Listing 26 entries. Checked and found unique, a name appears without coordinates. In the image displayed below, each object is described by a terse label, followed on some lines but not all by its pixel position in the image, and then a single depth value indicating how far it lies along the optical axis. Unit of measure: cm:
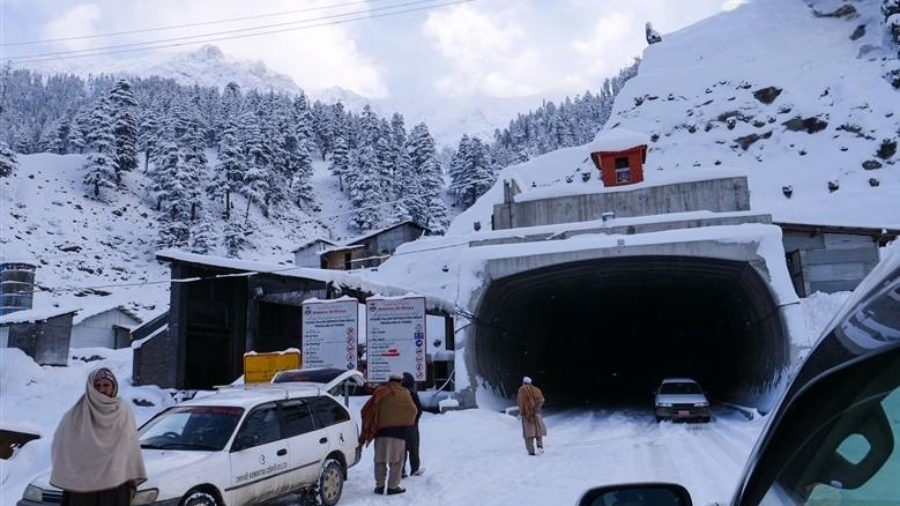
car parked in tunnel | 2009
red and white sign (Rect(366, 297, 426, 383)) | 1938
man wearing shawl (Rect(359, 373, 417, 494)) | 1037
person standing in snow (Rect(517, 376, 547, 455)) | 1434
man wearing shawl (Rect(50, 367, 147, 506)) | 607
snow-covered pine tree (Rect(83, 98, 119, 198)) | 7606
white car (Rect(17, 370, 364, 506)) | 732
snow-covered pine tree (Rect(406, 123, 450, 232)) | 9541
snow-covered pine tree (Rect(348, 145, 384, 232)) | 9631
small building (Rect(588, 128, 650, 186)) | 3538
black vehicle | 120
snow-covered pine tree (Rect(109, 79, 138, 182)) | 8438
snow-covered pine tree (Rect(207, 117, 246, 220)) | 8650
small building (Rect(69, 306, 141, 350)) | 4788
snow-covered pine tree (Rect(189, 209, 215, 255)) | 7025
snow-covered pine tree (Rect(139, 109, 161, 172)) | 9212
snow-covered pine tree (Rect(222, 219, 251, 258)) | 7369
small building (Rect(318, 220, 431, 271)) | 5697
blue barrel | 3011
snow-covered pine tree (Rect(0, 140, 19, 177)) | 6981
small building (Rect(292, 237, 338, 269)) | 6025
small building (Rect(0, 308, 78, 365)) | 2638
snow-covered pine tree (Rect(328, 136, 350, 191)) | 11088
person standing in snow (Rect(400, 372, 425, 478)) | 1181
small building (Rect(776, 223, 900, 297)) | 3166
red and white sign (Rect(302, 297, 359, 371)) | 1997
